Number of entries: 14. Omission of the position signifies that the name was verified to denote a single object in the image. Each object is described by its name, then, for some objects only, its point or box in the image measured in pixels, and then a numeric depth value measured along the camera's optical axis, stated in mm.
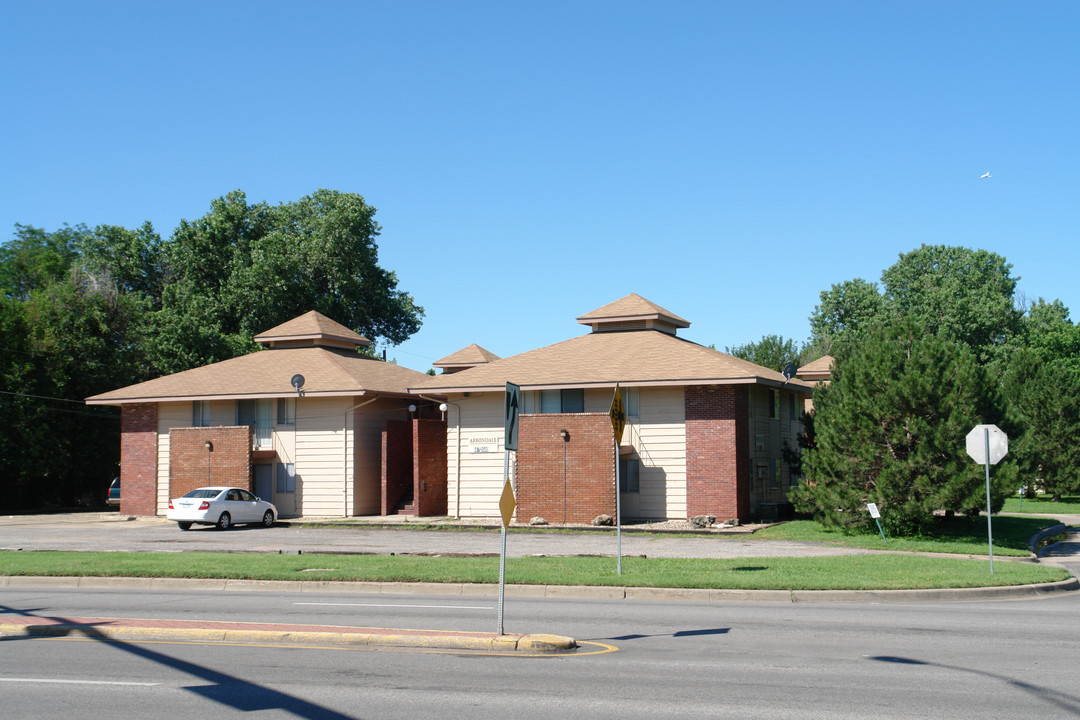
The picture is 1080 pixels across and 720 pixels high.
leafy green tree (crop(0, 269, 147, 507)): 45312
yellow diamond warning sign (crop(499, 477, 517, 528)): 11824
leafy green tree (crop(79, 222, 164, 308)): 66312
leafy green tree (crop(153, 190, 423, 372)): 54531
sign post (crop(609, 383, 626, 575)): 17719
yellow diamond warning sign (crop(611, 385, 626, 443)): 17734
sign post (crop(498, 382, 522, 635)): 11820
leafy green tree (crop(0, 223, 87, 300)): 69938
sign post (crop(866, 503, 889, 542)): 24469
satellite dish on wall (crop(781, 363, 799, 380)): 35894
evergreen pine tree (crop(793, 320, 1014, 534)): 25391
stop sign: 18719
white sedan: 31812
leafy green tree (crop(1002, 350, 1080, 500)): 47781
